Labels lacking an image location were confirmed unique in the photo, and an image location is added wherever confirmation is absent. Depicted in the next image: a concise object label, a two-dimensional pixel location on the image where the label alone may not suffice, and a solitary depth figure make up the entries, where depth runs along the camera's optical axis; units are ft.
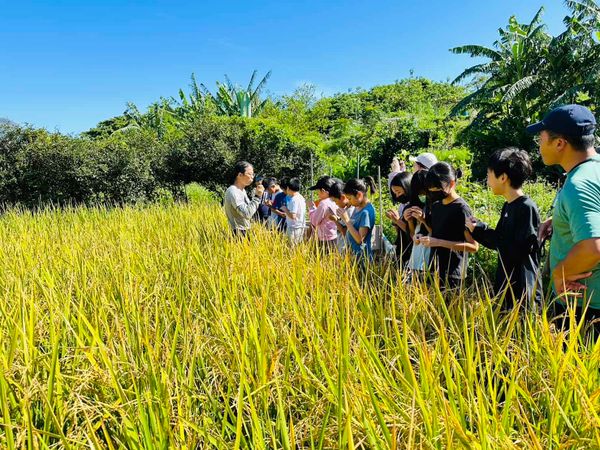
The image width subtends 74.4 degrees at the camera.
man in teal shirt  4.40
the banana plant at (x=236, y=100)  60.39
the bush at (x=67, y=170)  29.09
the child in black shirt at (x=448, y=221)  7.19
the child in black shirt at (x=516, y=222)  6.14
